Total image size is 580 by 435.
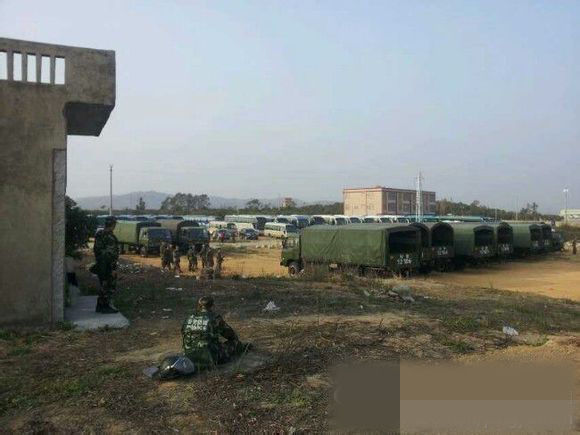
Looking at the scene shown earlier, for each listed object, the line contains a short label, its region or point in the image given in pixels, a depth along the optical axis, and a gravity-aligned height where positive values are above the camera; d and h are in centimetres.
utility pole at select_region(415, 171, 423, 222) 6380 +225
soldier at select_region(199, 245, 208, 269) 2159 -156
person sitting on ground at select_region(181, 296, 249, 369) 625 -140
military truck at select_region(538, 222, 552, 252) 3553 -110
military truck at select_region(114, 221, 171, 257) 3316 -119
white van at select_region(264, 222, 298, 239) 5084 -105
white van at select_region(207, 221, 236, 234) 6060 -78
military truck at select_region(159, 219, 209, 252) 3509 -106
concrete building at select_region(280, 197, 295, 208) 12506 +408
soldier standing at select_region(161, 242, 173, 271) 2248 -163
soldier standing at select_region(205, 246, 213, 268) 2145 -161
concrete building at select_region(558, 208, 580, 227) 6547 +1
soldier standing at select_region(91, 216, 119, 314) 983 -85
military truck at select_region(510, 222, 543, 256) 3341 -115
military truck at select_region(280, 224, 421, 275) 2077 -119
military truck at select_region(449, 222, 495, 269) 2684 -117
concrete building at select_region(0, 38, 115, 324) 849 +65
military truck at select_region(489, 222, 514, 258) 2953 -108
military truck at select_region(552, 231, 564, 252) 3814 -150
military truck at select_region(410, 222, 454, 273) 2277 -116
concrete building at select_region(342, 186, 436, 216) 8788 +324
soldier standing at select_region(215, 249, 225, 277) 1995 -168
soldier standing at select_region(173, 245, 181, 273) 2161 -176
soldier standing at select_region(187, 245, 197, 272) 2305 -182
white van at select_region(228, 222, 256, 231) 5900 -75
